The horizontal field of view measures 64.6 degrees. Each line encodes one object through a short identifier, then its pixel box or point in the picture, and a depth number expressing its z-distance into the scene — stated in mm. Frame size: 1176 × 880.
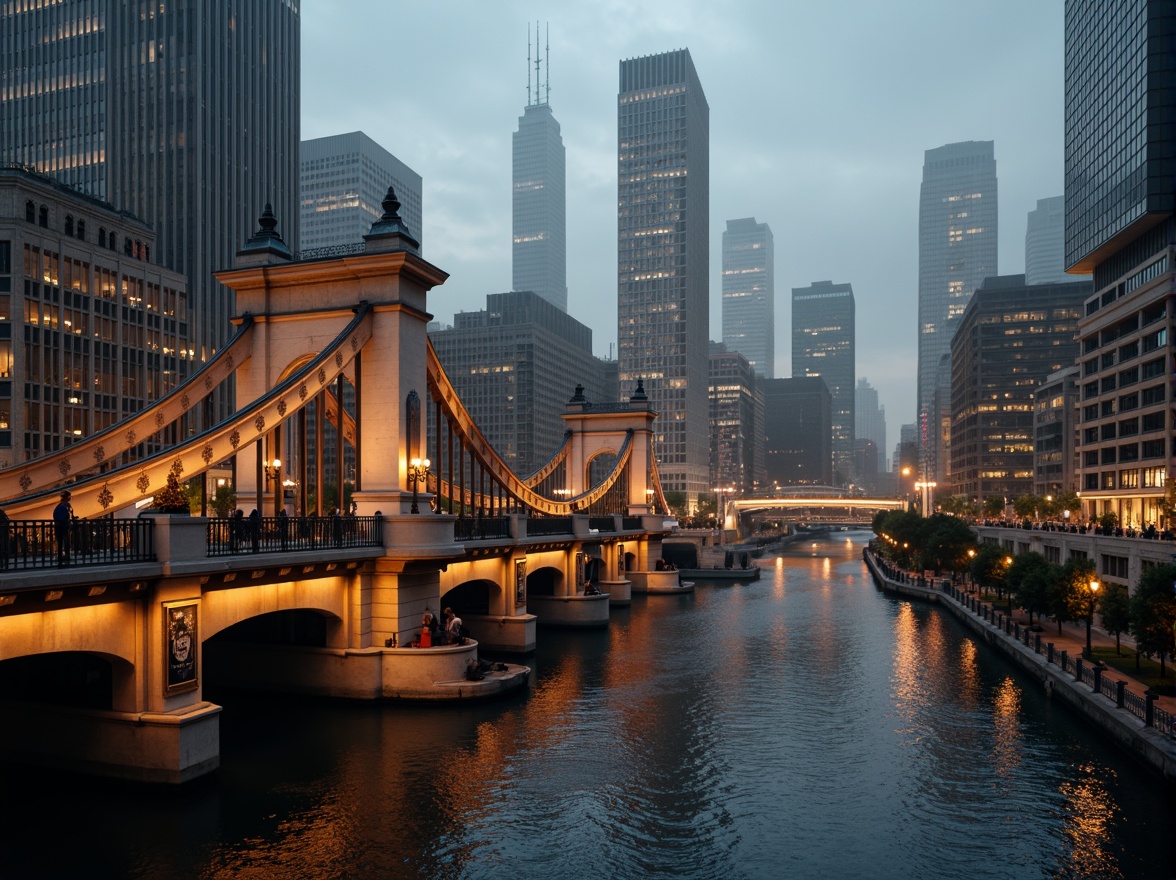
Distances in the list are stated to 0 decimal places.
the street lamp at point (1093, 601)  36938
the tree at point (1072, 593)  41000
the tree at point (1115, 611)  35781
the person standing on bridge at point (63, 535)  18938
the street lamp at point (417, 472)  32656
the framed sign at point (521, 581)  44497
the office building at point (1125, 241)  76750
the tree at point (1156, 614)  30500
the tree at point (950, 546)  80125
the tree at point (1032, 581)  43500
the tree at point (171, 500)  22297
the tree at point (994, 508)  133625
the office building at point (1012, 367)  175500
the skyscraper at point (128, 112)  126312
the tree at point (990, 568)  59656
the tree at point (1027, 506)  108562
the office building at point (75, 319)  78188
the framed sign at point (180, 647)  21875
